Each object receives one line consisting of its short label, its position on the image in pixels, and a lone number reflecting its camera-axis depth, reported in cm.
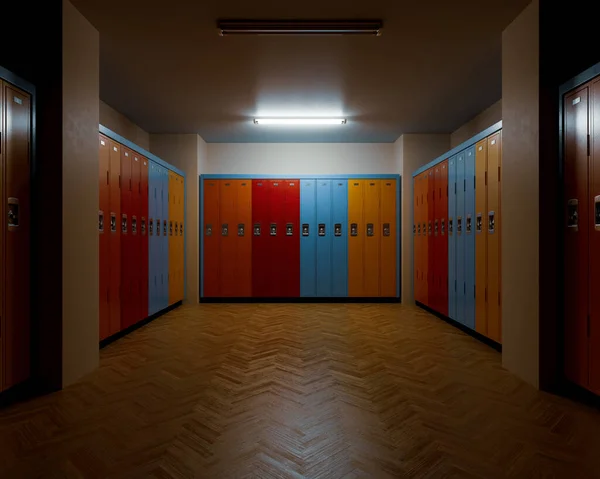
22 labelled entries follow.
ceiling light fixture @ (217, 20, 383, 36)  317
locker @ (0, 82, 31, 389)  240
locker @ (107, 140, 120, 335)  397
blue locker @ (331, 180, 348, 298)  683
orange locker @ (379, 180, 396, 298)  682
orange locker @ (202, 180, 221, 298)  688
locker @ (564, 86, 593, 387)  247
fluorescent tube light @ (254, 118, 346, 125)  578
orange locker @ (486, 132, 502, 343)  370
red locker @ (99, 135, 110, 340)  376
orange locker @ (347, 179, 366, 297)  683
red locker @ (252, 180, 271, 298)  685
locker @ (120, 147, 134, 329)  427
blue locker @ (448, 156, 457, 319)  483
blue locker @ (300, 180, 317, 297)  684
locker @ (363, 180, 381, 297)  682
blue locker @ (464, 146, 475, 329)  426
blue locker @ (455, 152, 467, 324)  453
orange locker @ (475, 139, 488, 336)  398
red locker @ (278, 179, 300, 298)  685
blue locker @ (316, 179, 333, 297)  684
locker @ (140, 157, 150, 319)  481
